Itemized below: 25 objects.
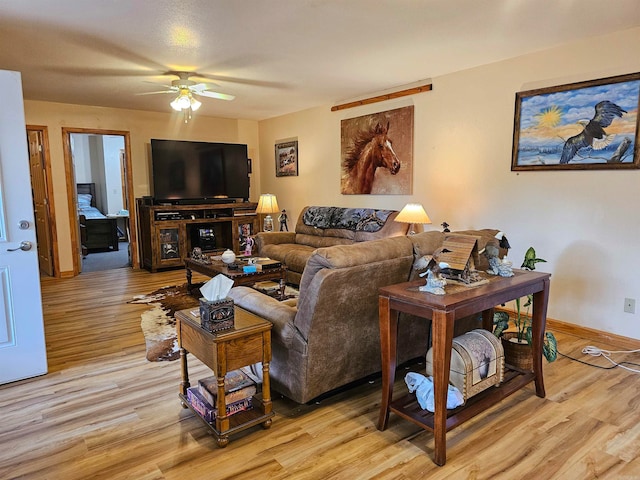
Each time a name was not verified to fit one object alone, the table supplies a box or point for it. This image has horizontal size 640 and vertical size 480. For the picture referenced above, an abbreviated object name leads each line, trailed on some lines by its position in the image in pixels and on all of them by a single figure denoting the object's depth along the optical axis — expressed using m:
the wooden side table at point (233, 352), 1.98
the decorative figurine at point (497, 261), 2.36
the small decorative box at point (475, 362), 2.16
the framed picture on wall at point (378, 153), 4.93
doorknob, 2.76
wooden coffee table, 3.98
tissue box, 2.01
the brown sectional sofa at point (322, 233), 4.89
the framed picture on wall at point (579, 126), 3.16
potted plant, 2.64
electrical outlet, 3.24
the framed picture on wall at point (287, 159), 6.77
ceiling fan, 4.22
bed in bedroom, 8.15
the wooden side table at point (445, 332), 1.86
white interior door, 2.68
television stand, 6.21
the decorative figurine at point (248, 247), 4.76
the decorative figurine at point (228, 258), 4.28
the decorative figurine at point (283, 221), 6.59
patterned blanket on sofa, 4.98
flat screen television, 6.41
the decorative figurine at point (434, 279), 2.01
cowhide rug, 3.24
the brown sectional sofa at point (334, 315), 2.13
